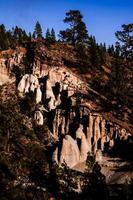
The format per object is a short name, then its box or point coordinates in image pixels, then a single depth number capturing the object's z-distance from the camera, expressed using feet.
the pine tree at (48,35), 503.49
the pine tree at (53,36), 500.66
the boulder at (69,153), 342.25
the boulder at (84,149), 353.72
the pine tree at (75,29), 517.14
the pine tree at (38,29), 556.51
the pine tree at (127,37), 527.72
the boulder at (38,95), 402.68
